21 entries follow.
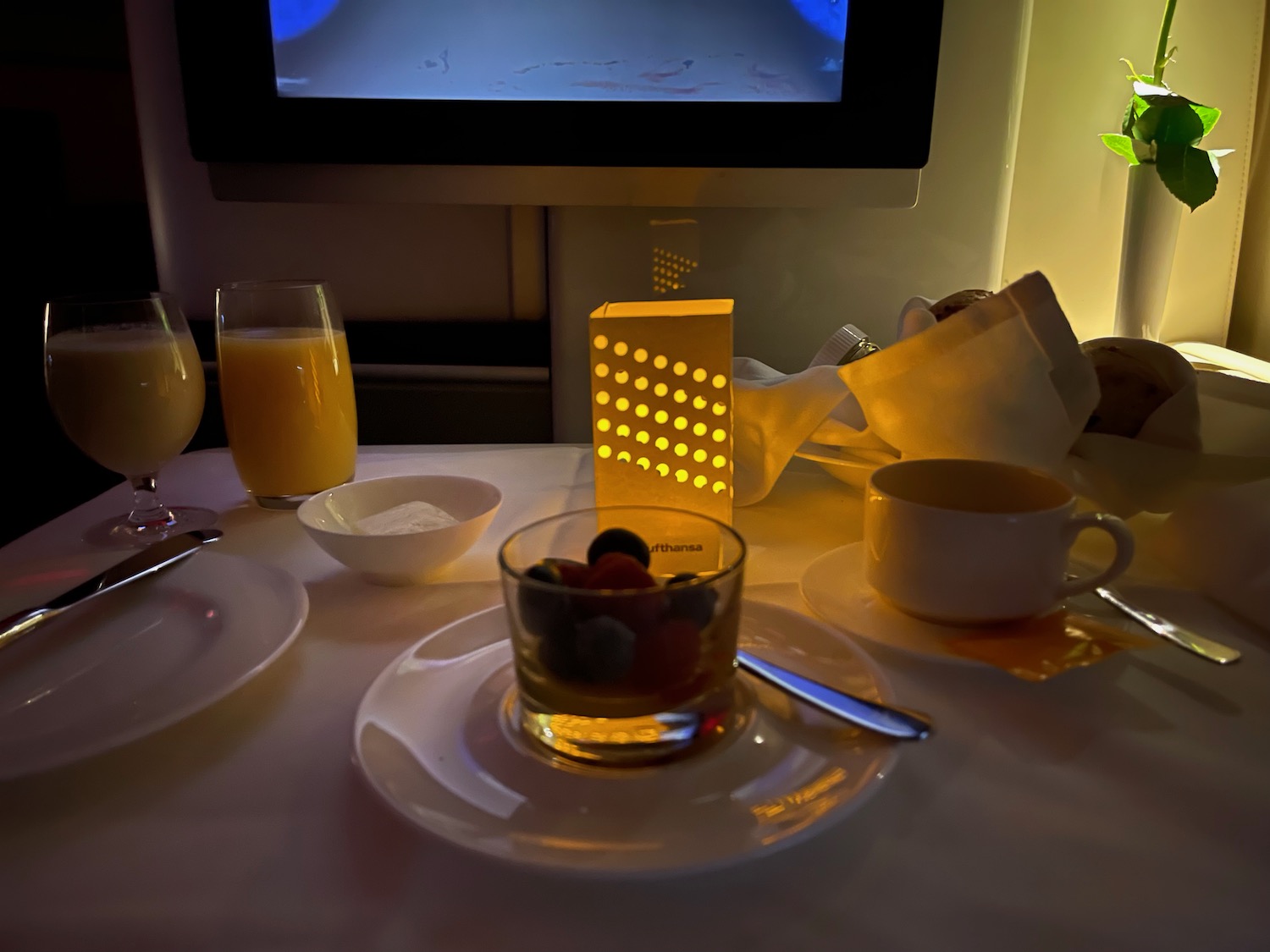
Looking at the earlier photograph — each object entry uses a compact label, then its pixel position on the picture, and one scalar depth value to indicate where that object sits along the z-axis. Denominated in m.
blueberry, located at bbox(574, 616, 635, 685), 0.35
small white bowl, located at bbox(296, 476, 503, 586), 0.55
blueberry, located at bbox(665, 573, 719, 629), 0.35
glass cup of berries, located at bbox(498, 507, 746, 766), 0.35
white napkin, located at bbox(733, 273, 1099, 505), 0.60
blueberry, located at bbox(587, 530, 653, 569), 0.42
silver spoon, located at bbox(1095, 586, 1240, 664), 0.45
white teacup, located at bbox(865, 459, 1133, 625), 0.46
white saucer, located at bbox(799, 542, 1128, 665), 0.48
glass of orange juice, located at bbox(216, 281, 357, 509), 0.73
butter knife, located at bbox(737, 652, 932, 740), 0.36
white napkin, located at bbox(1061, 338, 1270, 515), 0.59
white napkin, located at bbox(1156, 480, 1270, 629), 0.51
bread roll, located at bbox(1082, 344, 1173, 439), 0.65
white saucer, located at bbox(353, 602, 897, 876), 0.30
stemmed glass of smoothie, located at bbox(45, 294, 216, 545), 0.68
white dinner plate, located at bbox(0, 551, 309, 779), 0.38
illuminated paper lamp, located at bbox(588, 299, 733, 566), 0.59
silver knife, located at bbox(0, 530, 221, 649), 0.45
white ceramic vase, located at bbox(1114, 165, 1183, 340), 1.03
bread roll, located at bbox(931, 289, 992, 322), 0.74
